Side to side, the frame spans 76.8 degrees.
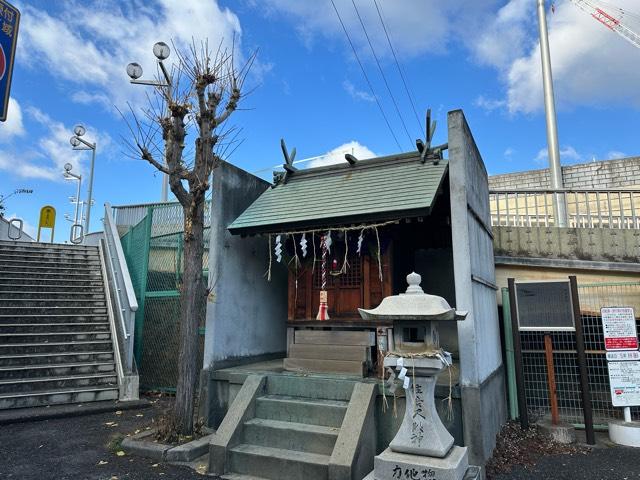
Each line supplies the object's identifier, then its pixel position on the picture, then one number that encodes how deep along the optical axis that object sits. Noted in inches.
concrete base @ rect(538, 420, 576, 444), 264.8
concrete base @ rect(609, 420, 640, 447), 257.8
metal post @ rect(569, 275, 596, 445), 265.9
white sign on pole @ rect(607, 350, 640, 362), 272.8
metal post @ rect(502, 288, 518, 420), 307.9
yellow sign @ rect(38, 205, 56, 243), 753.4
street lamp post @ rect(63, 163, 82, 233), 949.2
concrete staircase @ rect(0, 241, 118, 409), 325.7
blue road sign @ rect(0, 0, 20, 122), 307.1
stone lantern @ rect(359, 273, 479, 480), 174.6
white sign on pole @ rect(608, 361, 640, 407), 269.6
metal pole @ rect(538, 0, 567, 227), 458.3
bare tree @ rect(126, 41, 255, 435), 252.4
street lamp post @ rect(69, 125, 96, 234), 746.2
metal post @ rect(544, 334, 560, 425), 280.1
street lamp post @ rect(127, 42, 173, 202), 277.2
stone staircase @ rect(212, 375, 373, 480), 203.2
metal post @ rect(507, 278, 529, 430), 282.0
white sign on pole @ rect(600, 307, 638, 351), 274.1
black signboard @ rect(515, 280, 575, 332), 276.1
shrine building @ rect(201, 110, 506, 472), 224.1
